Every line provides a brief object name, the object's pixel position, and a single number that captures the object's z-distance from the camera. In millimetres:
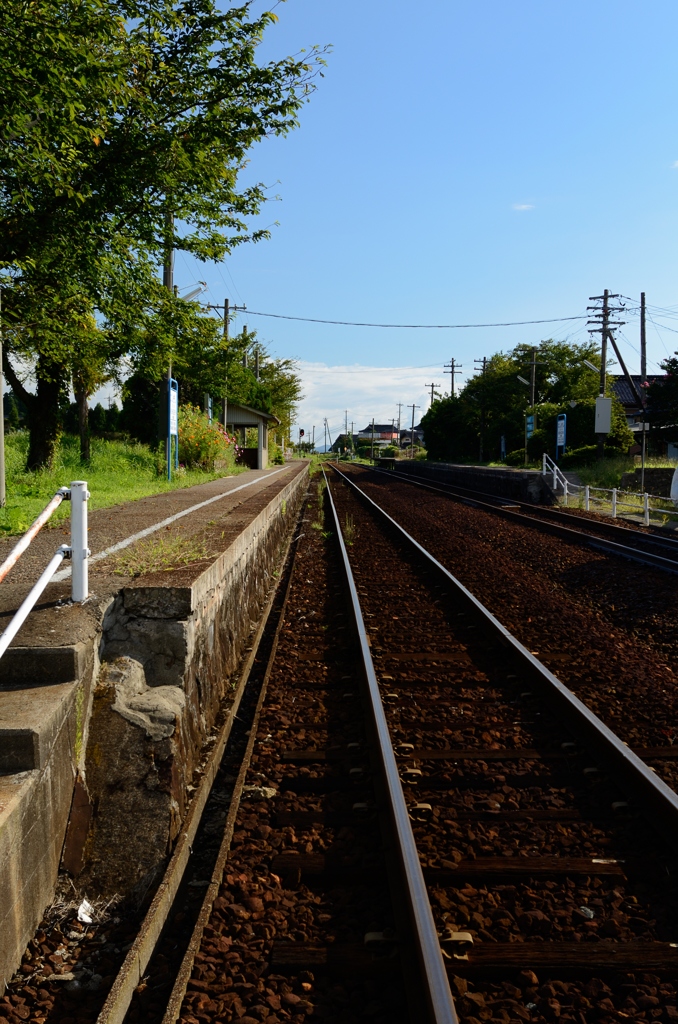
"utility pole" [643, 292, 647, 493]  47794
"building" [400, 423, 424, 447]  162712
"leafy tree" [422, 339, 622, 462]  56000
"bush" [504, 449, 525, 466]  46375
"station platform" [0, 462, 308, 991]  3088
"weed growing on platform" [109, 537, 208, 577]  5273
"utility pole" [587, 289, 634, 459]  36878
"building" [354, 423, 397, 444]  187925
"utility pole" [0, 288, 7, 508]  10482
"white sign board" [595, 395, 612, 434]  30709
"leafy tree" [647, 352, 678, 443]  33062
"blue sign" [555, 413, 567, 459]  33250
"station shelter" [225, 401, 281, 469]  42188
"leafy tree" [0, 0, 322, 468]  9182
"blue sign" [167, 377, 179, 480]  18592
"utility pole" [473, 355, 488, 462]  71025
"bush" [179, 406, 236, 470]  24719
